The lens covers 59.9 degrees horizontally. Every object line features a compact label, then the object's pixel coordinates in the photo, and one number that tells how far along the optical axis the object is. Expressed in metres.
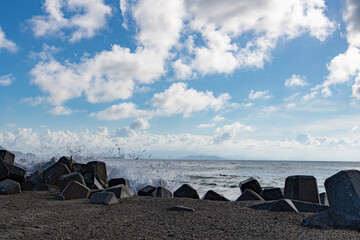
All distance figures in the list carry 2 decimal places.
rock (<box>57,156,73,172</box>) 9.55
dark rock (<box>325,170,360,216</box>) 4.04
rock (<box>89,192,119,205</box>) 5.86
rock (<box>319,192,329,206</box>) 7.23
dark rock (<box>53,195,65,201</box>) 6.56
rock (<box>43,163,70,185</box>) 8.55
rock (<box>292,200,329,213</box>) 5.21
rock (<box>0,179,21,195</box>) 7.45
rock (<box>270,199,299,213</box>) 4.91
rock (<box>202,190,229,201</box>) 7.42
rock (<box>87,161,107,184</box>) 10.12
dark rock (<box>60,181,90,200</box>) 6.72
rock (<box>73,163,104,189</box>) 8.70
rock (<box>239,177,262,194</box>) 8.34
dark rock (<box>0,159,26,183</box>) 8.27
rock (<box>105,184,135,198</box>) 6.85
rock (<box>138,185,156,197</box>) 8.09
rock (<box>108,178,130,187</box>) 9.09
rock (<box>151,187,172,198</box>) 7.60
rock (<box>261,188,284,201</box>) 7.45
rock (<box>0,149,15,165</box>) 9.47
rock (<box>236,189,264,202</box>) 6.88
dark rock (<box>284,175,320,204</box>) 6.35
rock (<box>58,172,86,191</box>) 7.77
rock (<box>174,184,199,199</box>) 7.84
